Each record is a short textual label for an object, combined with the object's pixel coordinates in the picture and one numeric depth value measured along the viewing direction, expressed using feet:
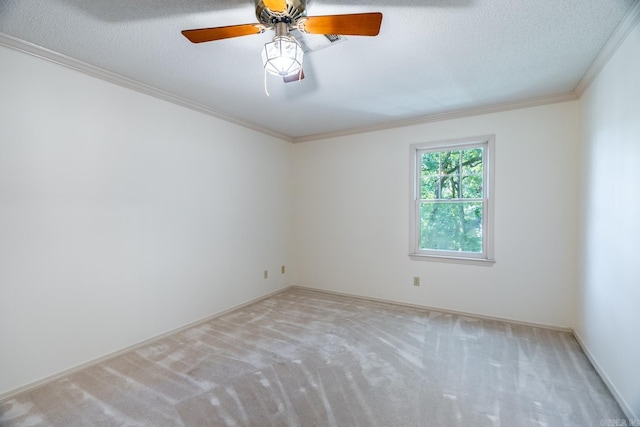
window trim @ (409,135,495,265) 10.84
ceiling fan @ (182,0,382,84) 4.67
